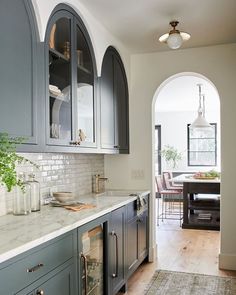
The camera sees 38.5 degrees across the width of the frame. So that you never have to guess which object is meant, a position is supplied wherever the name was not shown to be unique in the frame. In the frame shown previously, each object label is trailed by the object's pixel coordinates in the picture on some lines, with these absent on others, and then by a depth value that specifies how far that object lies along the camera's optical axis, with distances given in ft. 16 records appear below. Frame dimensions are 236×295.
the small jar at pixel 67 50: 8.33
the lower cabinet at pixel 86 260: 5.24
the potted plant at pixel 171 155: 31.40
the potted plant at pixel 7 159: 5.55
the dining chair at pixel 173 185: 24.58
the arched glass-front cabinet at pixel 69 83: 7.63
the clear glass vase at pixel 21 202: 7.60
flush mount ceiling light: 9.93
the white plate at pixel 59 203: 8.97
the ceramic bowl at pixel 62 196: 9.11
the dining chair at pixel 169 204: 22.70
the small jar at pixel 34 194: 8.03
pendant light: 22.16
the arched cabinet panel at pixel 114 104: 10.88
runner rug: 10.28
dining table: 19.27
